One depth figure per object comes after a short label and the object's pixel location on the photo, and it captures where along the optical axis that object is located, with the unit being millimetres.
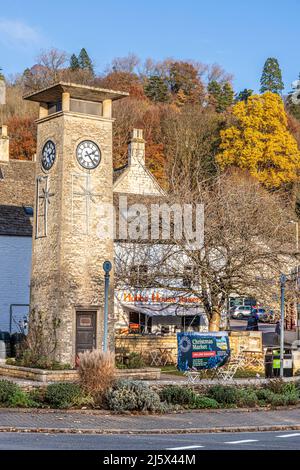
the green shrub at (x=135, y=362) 30761
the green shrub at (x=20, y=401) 22734
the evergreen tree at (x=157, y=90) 99312
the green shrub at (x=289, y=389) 26359
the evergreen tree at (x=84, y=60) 114788
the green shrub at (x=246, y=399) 24688
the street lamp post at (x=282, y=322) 29391
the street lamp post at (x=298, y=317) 41212
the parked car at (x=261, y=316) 50531
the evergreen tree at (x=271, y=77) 107750
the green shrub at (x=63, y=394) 22797
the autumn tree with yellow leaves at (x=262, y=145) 66062
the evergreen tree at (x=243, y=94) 98250
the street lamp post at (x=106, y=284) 27578
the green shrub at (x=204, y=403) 24188
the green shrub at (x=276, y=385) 26688
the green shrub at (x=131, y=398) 22344
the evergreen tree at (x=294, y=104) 98981
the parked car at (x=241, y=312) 61359
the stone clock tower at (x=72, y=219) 31141
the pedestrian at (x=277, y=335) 43281
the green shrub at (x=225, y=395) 24734
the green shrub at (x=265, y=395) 25484
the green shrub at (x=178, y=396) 24359
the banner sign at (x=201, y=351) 29859
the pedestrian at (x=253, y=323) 49000
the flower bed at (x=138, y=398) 22625
